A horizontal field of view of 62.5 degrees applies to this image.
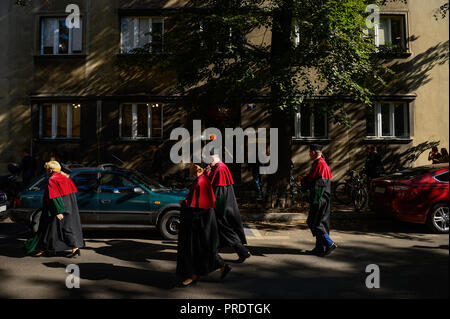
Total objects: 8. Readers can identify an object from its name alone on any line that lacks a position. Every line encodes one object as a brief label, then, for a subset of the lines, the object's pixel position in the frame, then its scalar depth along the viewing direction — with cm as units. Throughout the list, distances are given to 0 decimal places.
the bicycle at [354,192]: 1095
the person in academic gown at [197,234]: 503
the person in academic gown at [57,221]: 649
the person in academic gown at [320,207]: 652
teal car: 795
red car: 816
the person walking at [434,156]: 1337
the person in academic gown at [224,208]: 620
